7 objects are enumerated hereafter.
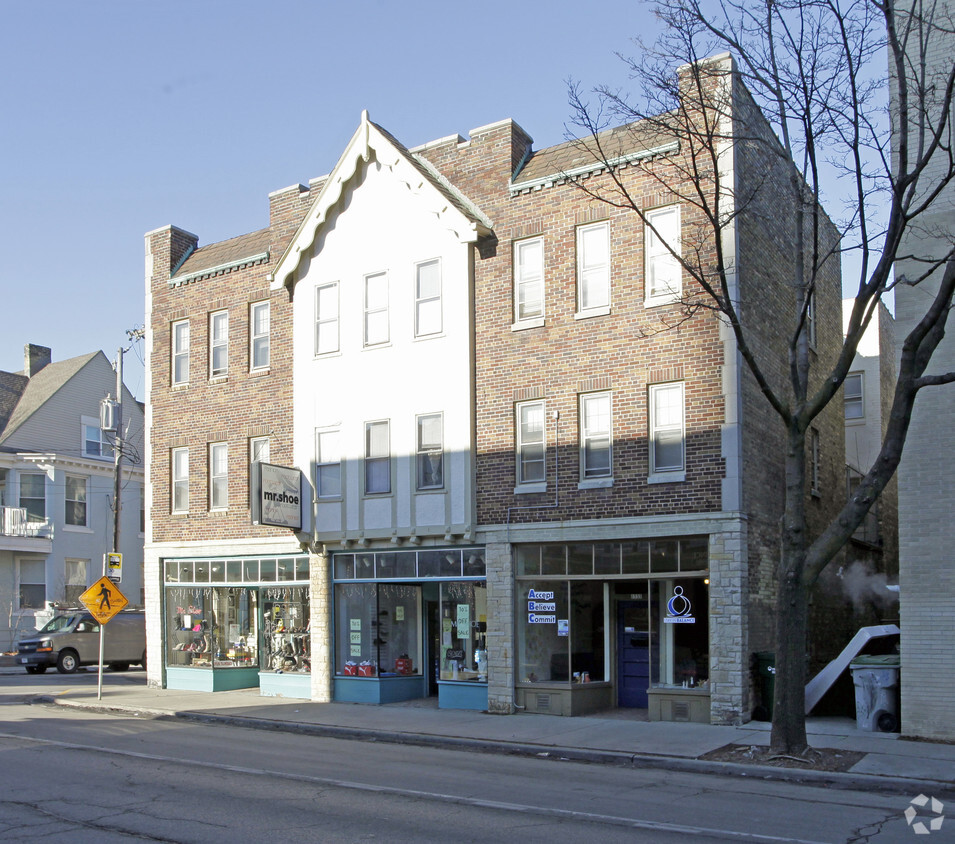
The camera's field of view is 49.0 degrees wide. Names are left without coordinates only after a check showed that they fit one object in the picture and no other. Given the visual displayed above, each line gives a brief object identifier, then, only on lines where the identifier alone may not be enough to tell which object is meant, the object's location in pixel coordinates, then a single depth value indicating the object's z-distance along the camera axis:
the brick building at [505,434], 17.33
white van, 31.06
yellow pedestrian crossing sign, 21.43
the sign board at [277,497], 20.53
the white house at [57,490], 39.47
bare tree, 13.39
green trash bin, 16.53
